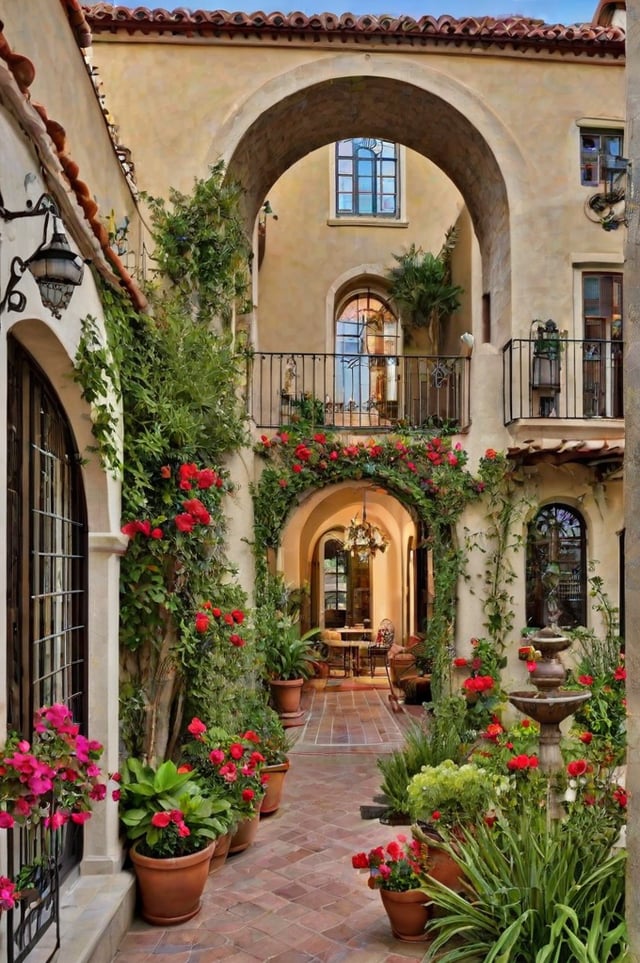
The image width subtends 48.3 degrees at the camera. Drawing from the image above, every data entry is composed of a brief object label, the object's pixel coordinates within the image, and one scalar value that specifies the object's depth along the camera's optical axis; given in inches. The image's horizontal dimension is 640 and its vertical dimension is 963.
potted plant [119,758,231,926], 182.4
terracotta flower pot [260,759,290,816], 259.0
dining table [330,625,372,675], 568.9
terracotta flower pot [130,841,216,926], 181.8
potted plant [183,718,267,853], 209.2
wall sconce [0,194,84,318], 119.6
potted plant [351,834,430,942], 172.2
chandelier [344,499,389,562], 510.3
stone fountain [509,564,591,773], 174.4
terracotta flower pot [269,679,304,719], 411.8
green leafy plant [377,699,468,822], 254.8
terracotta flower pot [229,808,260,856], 230.1
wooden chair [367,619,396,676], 549.3
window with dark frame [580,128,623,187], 345.4
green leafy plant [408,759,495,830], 184.4
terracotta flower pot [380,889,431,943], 171.9
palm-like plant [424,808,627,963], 131.9
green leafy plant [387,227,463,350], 485.1
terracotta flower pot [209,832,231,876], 215.5
